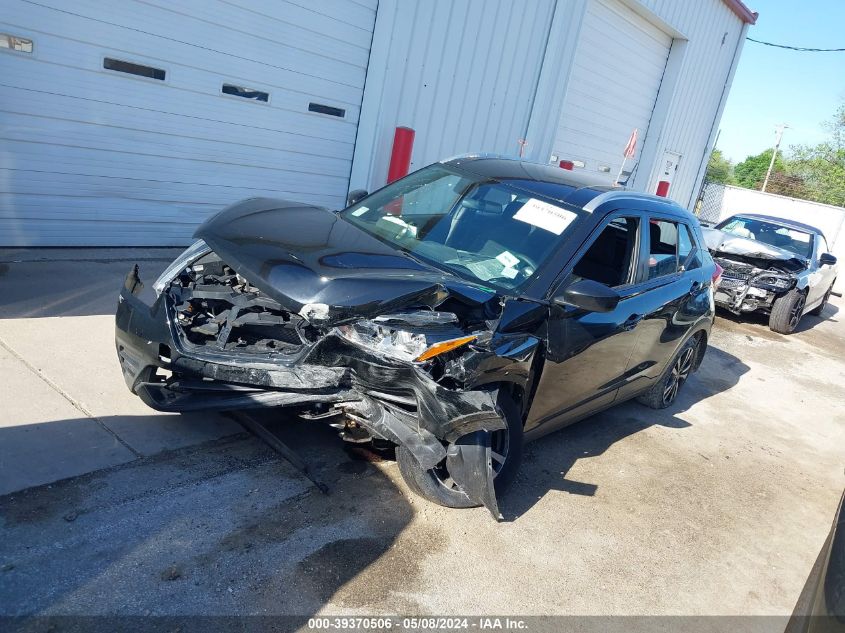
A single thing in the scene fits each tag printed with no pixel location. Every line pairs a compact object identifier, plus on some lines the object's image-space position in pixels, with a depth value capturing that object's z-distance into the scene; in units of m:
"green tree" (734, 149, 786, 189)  50.44
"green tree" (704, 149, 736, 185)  50.94
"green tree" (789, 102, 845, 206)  40.38
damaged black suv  3.21
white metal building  6.10
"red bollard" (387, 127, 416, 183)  9.01
